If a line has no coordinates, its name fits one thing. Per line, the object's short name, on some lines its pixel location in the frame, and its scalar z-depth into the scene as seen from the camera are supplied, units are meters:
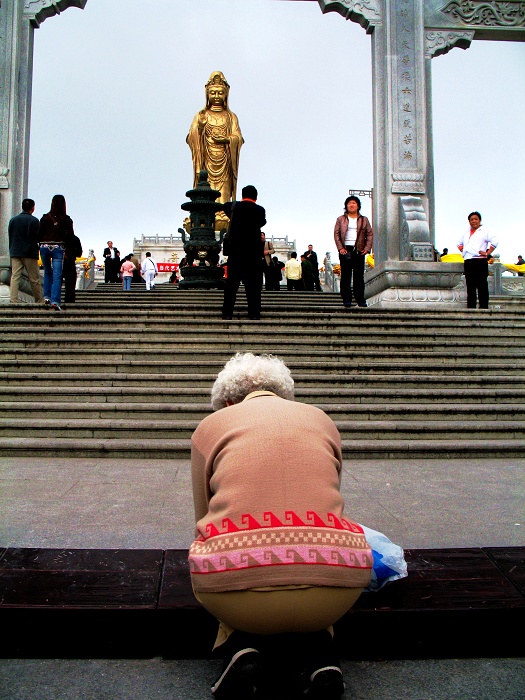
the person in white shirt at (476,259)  10.59
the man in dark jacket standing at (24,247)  10.12
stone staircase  6.27
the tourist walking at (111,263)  20.42
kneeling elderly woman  2.03
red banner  39.12
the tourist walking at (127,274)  16.70
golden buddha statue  21.95
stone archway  12.28
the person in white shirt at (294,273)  17.08
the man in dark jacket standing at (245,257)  8.92
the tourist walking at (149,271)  16.97
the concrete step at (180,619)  2.53
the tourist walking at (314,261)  18.28
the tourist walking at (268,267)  15.68
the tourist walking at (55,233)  10.05
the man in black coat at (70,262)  10.32
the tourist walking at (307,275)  17.78
